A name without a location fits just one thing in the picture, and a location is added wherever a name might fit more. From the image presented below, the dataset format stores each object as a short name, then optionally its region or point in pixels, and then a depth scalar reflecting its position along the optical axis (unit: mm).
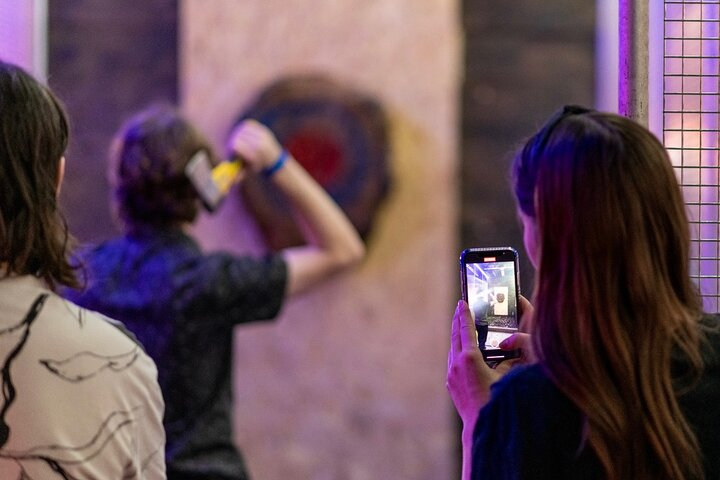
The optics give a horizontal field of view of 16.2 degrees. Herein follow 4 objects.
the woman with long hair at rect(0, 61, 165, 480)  3937
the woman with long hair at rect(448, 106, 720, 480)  3697
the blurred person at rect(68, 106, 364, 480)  4695
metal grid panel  4156
